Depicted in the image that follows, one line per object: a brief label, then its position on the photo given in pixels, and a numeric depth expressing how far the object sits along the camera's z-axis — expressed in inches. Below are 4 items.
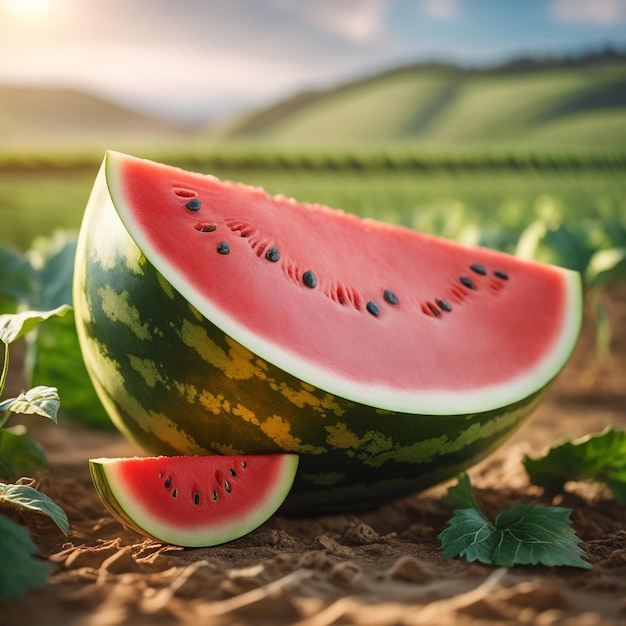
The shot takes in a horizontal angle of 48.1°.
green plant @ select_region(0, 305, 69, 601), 11.7
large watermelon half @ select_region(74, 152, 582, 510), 14.3
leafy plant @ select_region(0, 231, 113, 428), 24.5
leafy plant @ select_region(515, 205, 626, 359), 33.9
